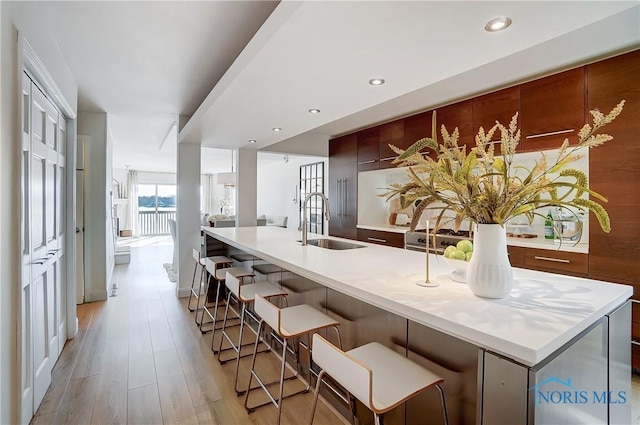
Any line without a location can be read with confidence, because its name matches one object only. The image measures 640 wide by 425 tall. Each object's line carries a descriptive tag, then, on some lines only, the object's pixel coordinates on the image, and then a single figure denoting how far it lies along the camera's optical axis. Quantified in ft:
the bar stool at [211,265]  9.80
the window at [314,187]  25.31
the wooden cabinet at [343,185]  16.62
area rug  17.16
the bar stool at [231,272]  9.34
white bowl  4.85
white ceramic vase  3.98
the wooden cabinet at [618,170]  7.20
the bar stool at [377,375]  3.45
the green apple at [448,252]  5.07
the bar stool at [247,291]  7.38
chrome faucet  8.85
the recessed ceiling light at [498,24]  4.57
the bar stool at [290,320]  5.40
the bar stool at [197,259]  11.22
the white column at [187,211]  13.85
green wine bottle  9.59
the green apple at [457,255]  4.93
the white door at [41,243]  5.68
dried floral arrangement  3.70
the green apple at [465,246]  5.02
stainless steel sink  9.56
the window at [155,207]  37.76
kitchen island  2.98
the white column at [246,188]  15.47
